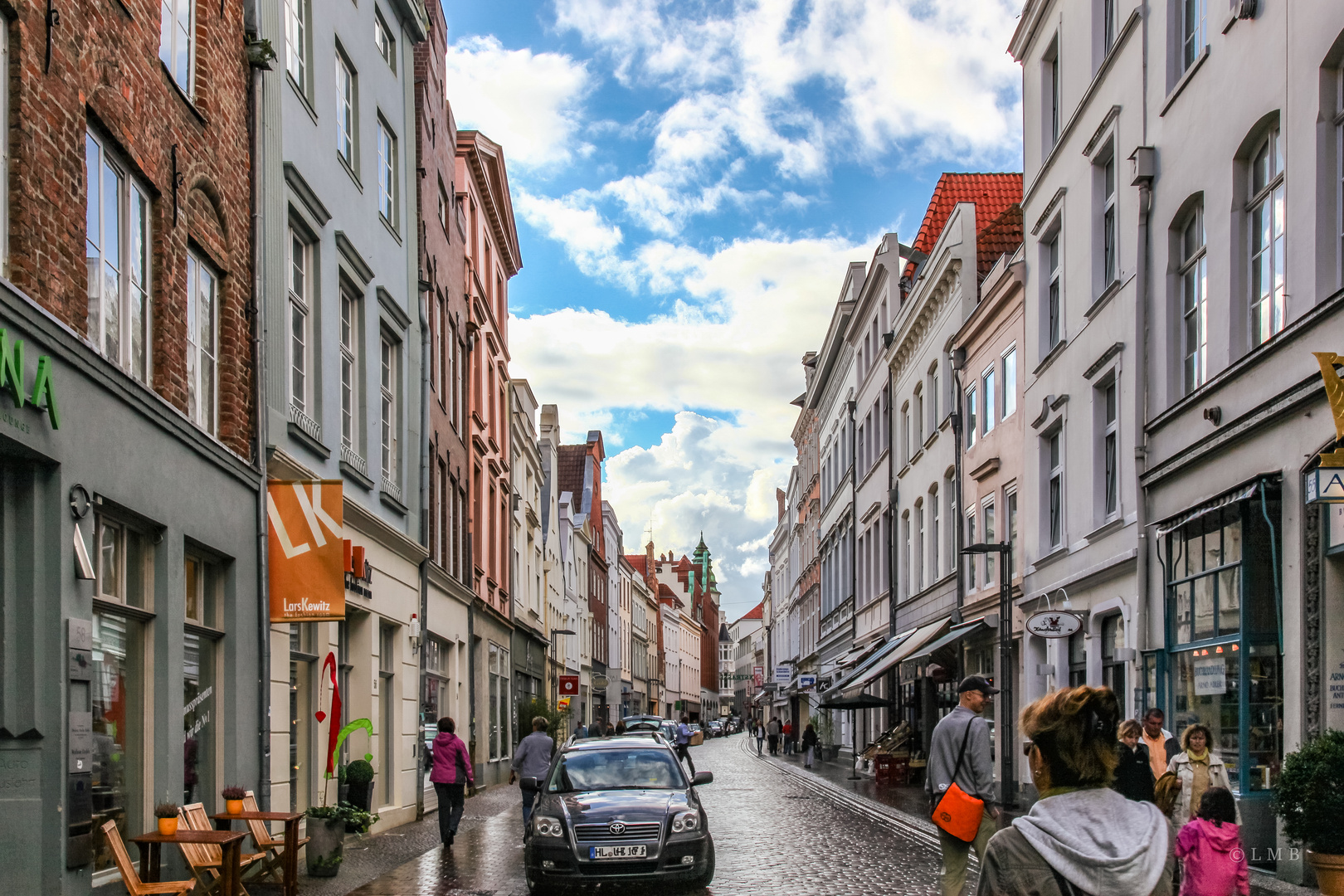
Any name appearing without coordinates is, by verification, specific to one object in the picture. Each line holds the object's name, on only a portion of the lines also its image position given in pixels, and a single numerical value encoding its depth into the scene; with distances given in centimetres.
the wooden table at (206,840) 993
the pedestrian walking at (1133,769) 1152
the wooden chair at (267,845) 1240
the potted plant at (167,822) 1006
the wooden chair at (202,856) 1098
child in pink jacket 827
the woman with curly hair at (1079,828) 327
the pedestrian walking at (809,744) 4309
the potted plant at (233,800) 1208
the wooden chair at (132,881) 928
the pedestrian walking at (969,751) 983
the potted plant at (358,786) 1822
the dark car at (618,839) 1263
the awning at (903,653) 2955
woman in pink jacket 1723
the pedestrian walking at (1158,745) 1370
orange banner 1436
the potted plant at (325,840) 1420
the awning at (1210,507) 1379
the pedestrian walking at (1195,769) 1245
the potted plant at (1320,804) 1097
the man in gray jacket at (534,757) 1806
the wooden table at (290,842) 1206
